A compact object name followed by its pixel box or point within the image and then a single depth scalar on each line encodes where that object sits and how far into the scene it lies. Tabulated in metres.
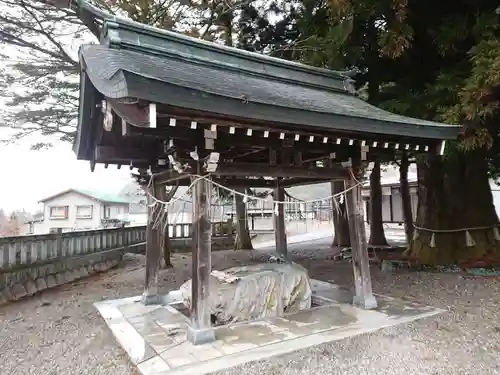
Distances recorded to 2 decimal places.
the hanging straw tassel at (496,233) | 7.68
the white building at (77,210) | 24.47
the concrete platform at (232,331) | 3.46
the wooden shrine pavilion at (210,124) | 3.26
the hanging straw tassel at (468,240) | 7.69
